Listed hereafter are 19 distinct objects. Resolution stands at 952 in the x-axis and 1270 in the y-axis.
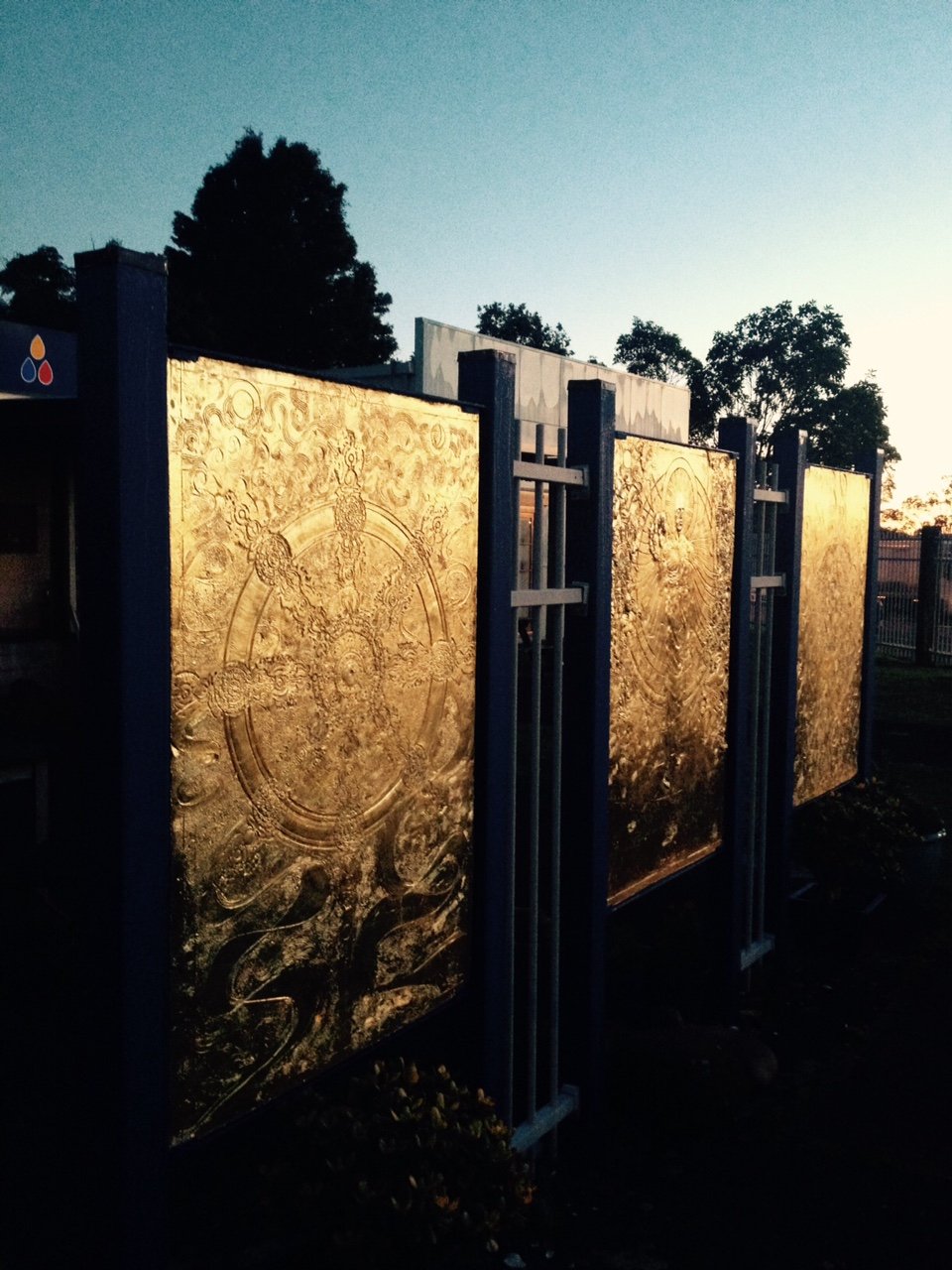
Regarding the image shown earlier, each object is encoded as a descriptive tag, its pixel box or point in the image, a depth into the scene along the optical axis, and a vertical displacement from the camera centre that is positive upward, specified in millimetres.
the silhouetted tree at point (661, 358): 60844 +10787
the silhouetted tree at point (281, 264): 32594 +8448
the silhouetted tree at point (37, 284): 29156 +6926
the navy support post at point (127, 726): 1913 -301
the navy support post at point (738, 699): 4504 -553
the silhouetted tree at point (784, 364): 59875 +10322
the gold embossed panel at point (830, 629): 5457 -341
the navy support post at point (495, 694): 2953 -360
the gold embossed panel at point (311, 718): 2146 -351
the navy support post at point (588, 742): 3477 -575
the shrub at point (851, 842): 5547 -1375
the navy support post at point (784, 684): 5105 -558
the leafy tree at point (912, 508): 53906 +2612
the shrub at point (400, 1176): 2363 -1337
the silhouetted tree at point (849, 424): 56344 +6957
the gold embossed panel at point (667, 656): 3752 -339
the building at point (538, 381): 16062 +2824
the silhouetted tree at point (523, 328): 62594 +12537
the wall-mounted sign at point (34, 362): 7980 +1347
